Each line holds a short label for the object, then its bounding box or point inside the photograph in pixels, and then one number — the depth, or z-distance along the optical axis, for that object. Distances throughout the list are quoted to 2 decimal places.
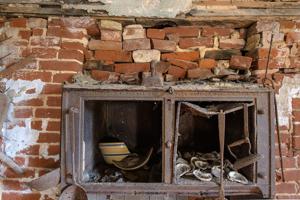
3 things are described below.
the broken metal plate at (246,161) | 1.80
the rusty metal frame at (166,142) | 1.80
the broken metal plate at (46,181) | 1.79
